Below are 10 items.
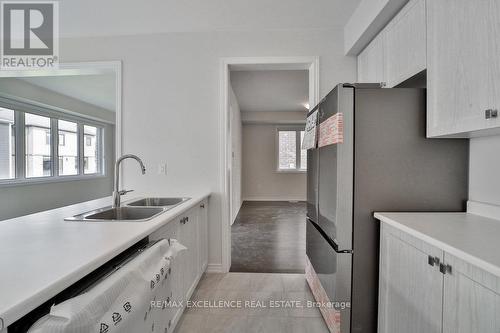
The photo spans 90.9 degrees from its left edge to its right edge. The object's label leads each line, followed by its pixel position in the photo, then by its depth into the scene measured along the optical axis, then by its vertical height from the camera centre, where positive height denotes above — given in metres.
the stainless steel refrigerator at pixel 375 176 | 1.43 -0.06
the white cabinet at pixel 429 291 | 0.80 -0.50
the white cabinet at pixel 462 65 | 1.01 +0.47
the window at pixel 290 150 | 7.25 +0.40
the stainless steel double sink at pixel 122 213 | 1.39 -0.33
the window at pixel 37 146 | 4.14 +0.31
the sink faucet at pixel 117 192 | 1.78 -0.21
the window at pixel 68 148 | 5.00 +0.32
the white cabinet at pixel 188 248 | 1.56 -0.68
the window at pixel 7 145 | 3.67 +0.28
